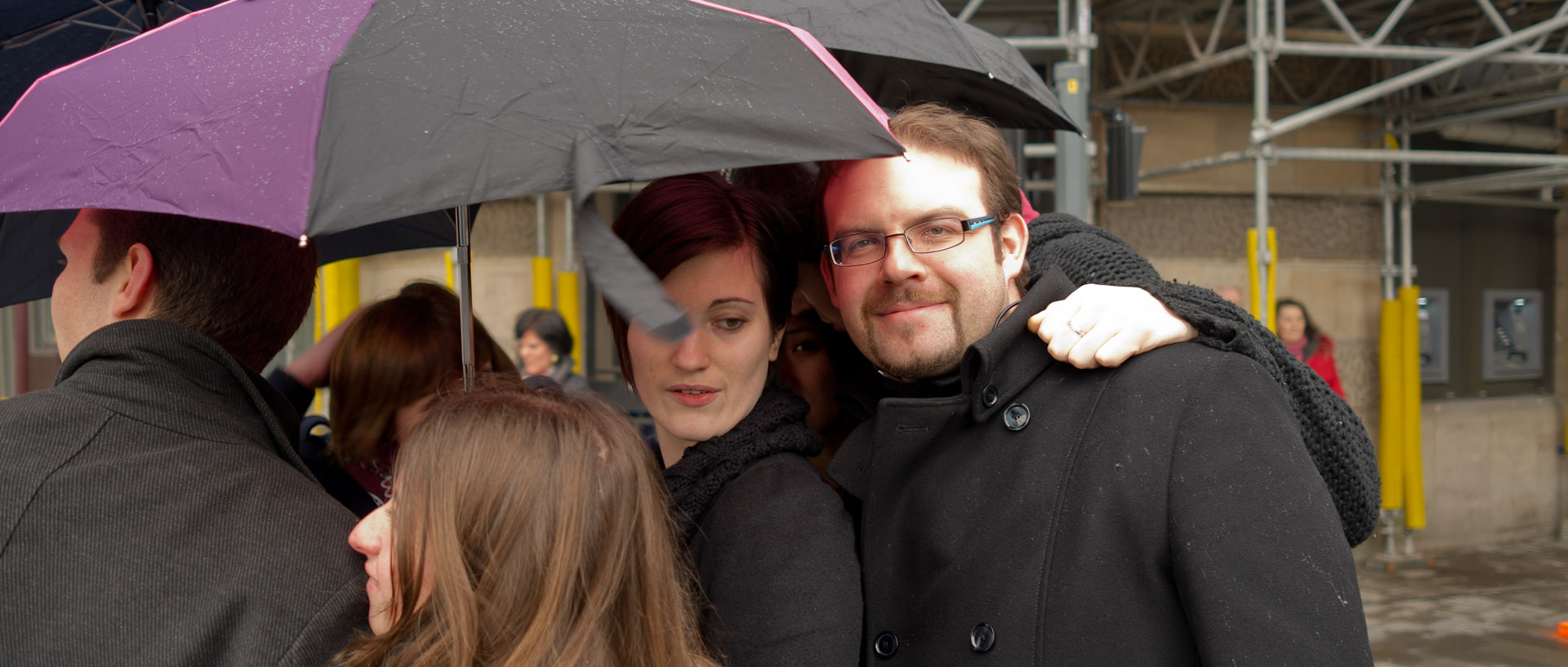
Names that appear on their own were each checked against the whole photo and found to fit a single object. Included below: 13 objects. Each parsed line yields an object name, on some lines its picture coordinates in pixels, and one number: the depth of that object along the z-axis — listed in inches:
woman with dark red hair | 58.9
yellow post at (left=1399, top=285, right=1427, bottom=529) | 313.0
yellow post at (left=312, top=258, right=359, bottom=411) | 258.4
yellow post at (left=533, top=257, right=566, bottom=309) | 276.5
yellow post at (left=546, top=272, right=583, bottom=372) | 279.3
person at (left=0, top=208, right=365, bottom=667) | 48.2
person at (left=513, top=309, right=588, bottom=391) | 218.2
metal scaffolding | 249.9
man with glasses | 54.6
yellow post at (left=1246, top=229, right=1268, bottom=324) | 247.0
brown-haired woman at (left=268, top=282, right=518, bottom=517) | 106.6
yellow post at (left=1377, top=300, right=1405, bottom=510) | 313.6
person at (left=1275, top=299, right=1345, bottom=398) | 284.5
